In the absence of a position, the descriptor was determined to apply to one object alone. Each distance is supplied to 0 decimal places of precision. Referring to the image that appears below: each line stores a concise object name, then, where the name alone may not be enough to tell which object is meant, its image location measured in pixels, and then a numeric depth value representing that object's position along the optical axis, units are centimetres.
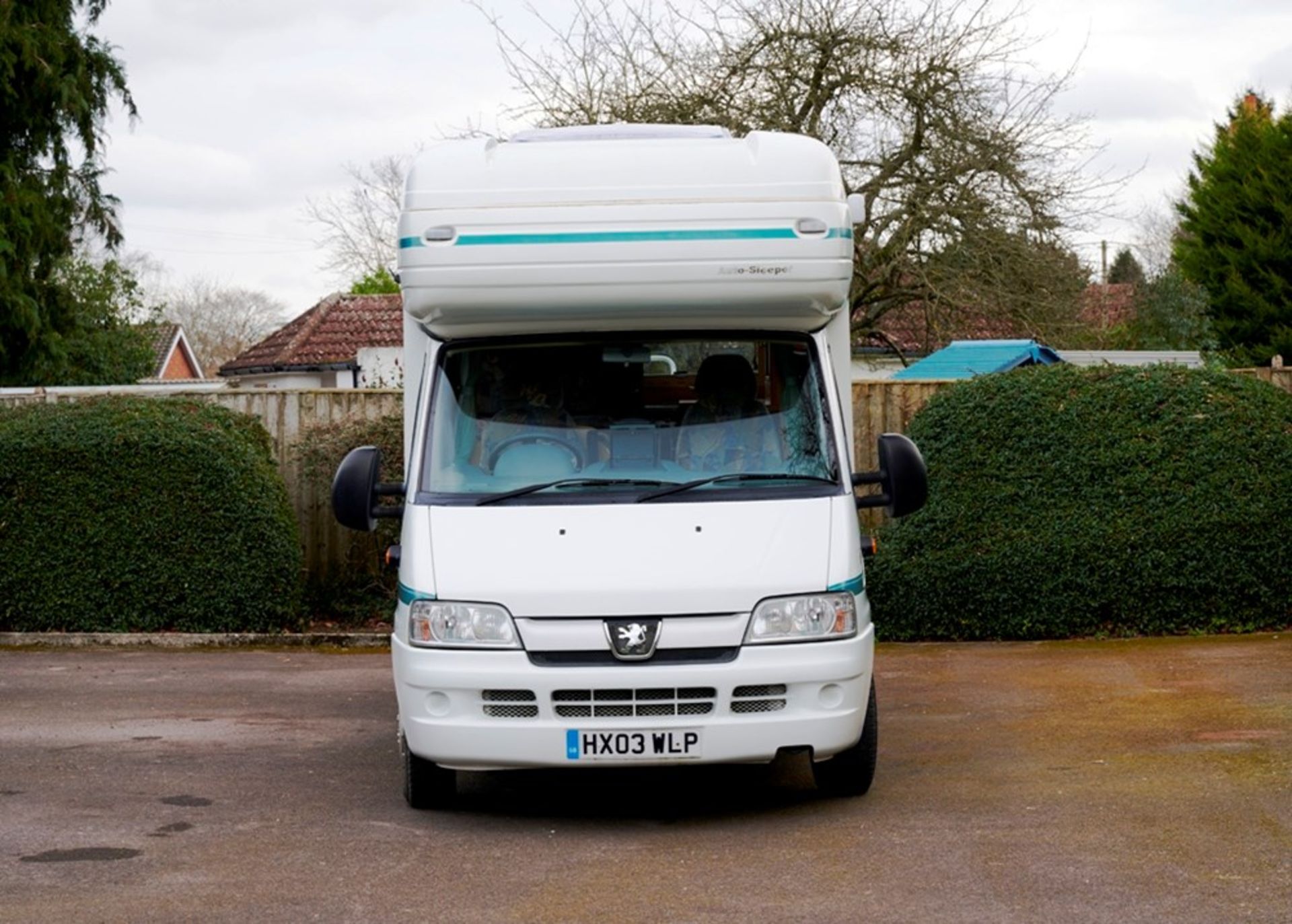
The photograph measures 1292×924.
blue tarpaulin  1978
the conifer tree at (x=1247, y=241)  2497
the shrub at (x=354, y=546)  1509
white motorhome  719
